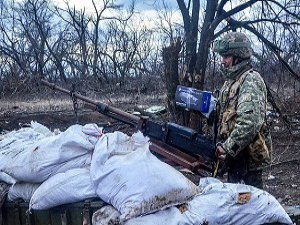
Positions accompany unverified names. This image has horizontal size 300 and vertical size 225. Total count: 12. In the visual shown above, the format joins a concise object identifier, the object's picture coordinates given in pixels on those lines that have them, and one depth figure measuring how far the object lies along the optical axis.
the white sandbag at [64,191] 2.23
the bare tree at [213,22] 6.54
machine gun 2.47
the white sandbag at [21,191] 2.45
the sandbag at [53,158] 2.39
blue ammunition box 2.63
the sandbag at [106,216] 2.03
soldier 2.36
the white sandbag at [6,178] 2.56
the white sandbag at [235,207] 2.05
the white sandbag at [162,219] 1.99
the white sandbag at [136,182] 2.05
